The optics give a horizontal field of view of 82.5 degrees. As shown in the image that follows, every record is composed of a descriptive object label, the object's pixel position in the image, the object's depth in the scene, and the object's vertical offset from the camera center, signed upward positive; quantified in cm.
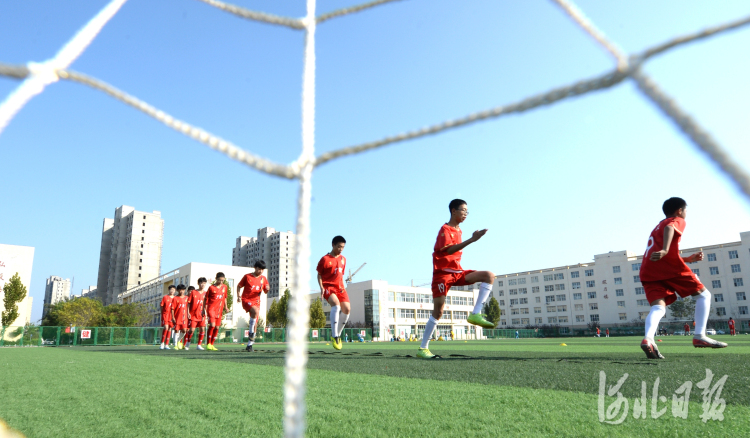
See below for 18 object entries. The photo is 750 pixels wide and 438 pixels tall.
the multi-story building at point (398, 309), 7331 -45
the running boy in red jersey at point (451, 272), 508 +40
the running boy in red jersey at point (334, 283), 707 +41
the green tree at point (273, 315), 6578 -97
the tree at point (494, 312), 7356 -111
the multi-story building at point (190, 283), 6069 +397
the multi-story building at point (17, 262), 5090 +610
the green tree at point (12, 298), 3469 +117
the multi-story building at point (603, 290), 6825 +253
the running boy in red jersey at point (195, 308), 1070 +3
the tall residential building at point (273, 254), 13012 +1706
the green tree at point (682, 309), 6388 -95
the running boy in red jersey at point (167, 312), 1094 -4
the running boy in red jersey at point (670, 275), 444 +28
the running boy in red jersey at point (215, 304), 984 +13
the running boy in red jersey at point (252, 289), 877 +41
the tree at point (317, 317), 5794 -116
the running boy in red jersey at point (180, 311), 1105 -2
